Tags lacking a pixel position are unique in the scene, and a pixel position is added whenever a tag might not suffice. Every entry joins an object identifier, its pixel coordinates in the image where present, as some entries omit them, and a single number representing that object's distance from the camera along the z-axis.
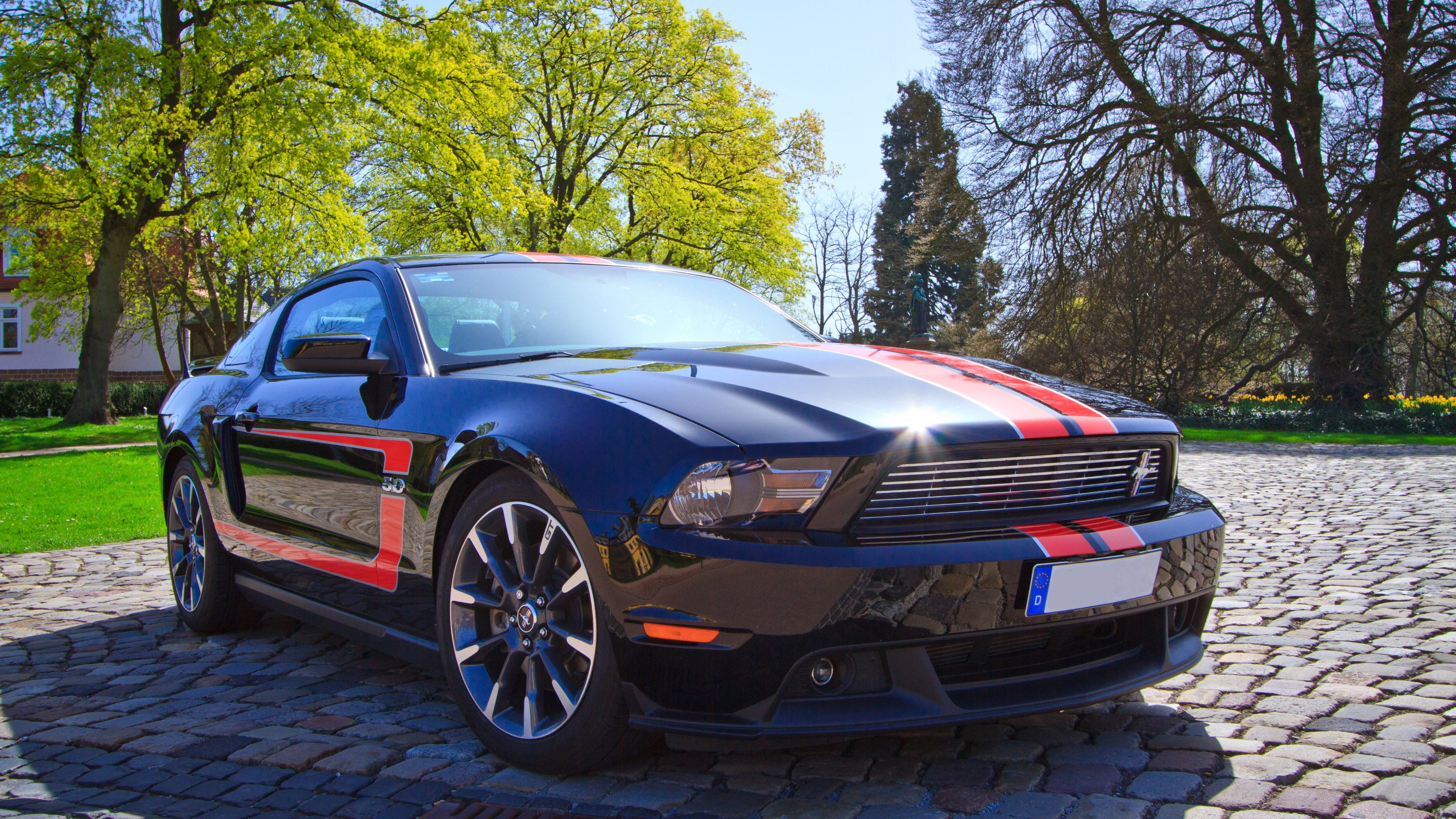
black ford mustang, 2.27
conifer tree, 24.73
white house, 42.19
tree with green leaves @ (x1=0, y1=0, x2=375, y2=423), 18.38
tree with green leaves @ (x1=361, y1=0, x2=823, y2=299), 26.70
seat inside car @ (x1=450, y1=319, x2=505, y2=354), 3.41
